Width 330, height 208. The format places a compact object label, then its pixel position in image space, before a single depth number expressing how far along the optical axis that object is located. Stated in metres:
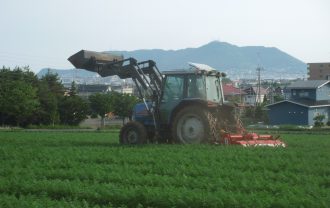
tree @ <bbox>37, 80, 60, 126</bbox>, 57.22
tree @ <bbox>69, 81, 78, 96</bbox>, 62.63
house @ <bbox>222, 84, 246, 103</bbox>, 106.10
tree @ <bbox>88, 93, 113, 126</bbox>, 65.31
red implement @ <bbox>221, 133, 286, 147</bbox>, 16.59
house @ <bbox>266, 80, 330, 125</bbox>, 67.25
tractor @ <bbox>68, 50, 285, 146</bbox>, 16.75
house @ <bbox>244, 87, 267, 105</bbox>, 119.75
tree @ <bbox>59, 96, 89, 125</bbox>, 59.94
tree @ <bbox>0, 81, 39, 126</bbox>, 52.53
